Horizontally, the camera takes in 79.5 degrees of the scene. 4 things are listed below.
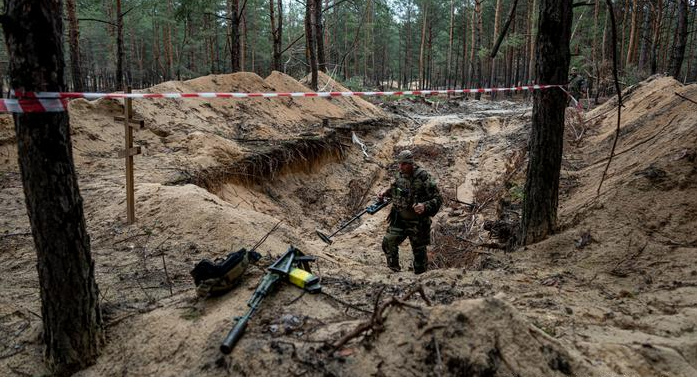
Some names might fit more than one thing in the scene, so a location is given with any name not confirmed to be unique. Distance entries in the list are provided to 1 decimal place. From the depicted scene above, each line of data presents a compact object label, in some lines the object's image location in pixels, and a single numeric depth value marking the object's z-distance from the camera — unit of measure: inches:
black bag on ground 122.4
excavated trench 303.0
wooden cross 202.2
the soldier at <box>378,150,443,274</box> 230.1
